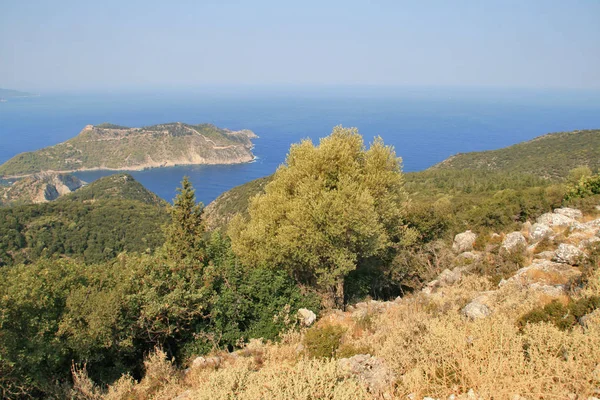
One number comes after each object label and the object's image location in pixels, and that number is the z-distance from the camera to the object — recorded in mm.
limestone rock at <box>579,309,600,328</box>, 5066
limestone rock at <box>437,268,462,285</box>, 10752
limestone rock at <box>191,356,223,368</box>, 8430
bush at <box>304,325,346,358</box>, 7037
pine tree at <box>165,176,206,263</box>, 16609
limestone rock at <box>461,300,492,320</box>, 6664
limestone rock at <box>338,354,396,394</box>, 5117
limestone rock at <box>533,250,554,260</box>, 10000
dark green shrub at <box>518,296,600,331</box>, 5496
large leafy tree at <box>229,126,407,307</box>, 12234
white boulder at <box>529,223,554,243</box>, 11602
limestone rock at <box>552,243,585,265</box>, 8945
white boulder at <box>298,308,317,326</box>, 10712
